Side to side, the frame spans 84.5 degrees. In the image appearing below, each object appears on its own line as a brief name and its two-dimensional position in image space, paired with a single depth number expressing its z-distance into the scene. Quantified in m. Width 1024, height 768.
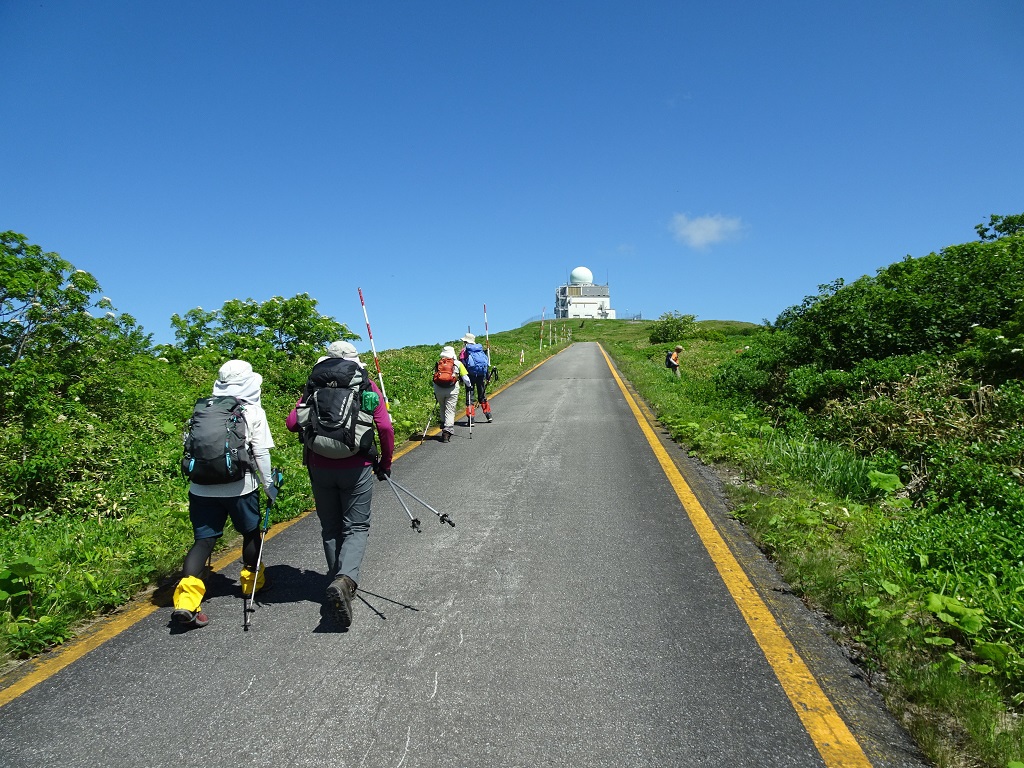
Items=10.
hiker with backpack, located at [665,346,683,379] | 18.18
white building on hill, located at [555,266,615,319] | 131.88
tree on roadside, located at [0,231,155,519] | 5.67
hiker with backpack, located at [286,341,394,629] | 3.50
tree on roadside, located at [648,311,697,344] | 58.03
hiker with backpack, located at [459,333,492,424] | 11.23
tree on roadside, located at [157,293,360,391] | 16.34
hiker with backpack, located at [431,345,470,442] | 9.67
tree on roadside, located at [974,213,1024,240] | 22.83
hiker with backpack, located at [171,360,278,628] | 3.55
